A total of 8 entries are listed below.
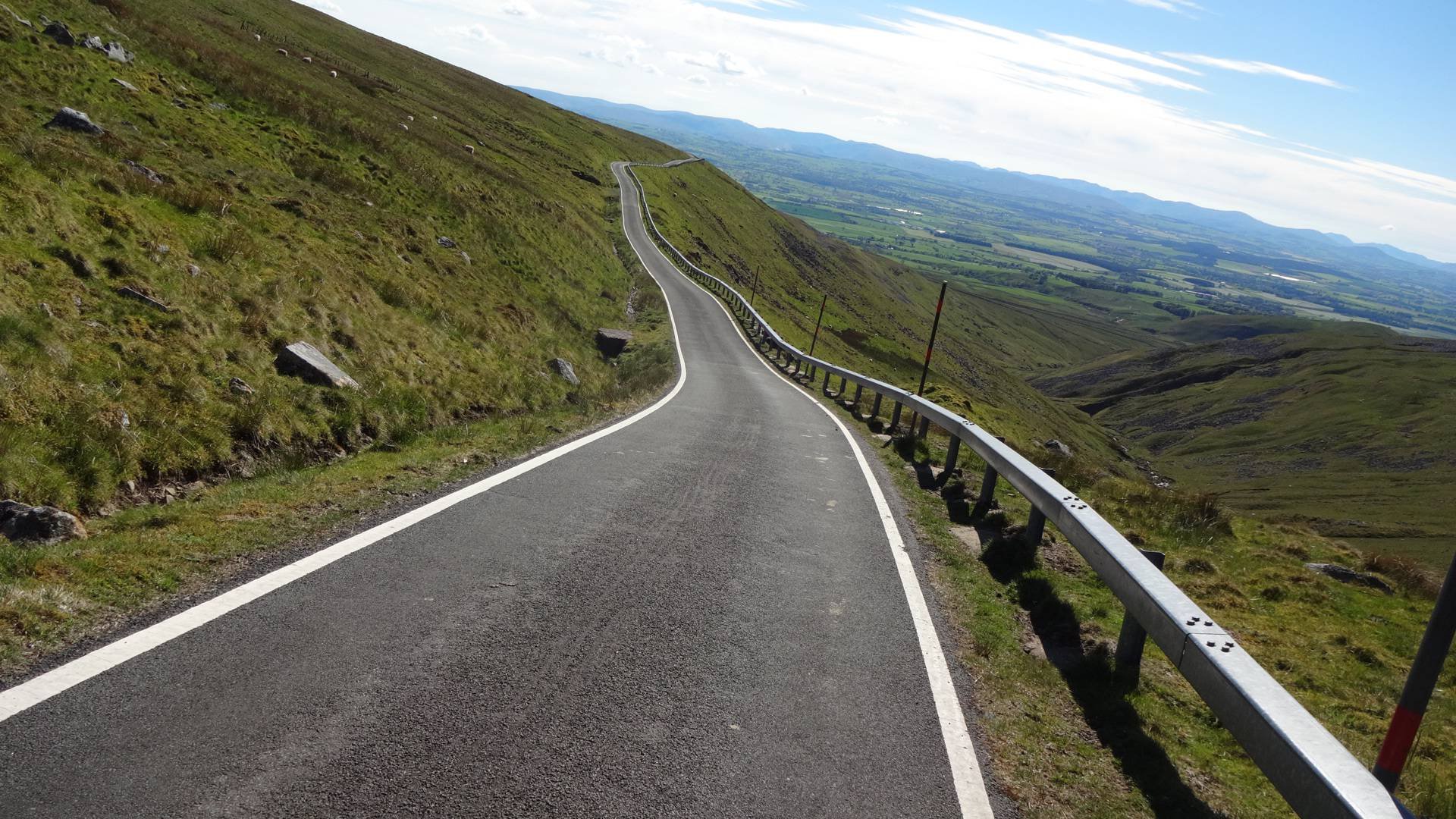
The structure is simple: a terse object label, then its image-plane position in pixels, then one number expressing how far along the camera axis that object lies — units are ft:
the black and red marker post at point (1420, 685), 11.25
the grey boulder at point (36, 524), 17.80
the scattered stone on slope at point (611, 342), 88.53
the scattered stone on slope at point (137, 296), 31.68
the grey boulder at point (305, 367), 33.96
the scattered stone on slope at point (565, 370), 61.93
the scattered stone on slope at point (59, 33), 59.41
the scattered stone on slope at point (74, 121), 45.37
